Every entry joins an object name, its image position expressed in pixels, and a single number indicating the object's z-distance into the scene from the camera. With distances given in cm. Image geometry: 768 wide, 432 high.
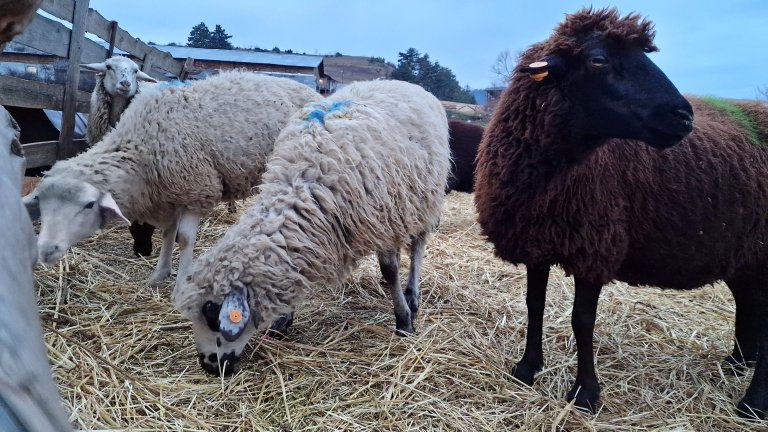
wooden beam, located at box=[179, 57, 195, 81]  954
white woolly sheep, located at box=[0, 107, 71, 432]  38
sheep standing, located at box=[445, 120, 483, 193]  848
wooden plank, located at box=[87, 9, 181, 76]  567
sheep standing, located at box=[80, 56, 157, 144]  530
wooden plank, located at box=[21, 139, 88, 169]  485
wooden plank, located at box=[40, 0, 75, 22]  474
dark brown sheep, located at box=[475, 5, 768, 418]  249
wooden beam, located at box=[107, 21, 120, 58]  620
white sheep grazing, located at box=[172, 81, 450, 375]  271
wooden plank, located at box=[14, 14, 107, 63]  450
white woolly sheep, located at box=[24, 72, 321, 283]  361
